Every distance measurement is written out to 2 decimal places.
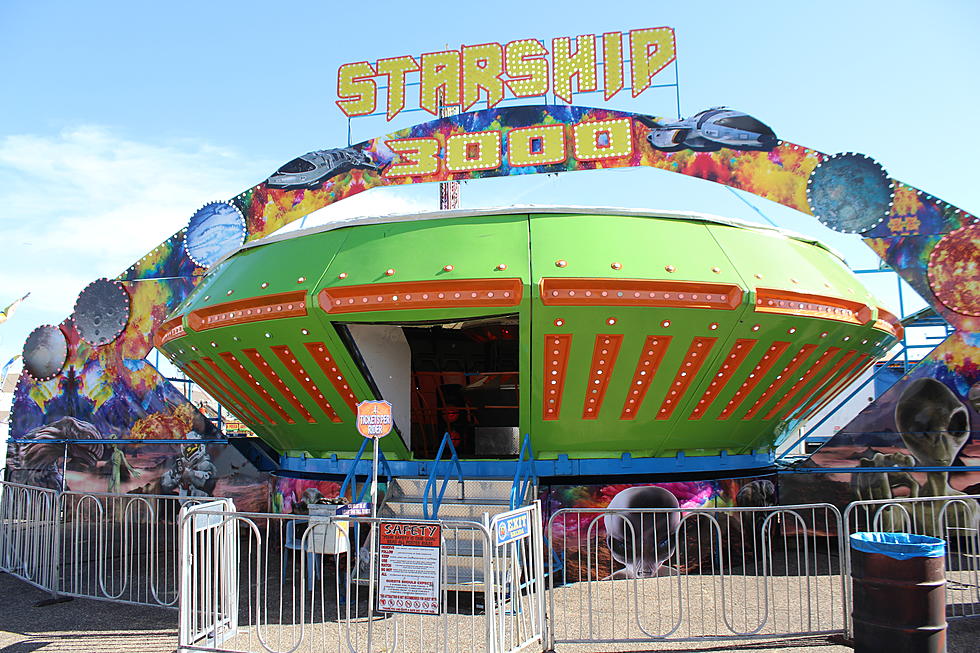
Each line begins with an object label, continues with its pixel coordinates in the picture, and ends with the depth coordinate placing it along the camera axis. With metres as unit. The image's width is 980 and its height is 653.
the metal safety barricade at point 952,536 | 6.09
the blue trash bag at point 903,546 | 4.70
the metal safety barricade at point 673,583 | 5.71
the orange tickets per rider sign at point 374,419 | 6.90
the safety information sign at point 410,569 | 4.79
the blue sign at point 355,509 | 7.31
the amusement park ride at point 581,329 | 7.51
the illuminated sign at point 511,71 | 14.79
